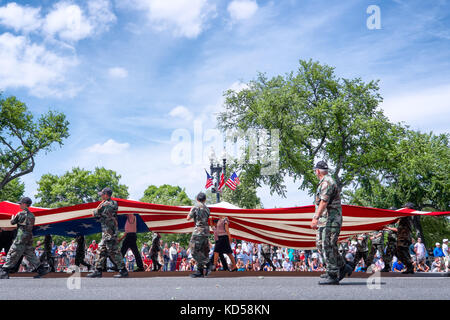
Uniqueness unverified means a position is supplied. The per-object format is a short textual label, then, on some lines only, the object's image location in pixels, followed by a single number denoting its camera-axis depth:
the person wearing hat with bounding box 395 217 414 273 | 11.50
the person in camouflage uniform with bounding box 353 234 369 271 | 13.22
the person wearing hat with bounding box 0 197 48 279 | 10.02
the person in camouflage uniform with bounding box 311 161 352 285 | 7.37
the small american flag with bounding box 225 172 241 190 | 26.25
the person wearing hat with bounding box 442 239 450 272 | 18.68
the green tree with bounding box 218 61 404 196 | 30.98
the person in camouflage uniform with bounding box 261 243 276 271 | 15.21
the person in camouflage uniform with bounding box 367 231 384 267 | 12.96
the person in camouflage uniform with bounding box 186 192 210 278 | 10.30
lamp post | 25.11
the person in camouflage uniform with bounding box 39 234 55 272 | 13.90
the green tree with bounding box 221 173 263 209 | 32.88
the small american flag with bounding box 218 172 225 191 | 25.58
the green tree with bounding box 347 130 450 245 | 35.00
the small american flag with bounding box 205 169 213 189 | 27.13
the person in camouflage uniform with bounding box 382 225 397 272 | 12.51
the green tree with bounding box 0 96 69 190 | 32.44
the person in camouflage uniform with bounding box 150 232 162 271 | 13.91
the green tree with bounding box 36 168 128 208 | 55.25
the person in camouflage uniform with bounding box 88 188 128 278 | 9.70
